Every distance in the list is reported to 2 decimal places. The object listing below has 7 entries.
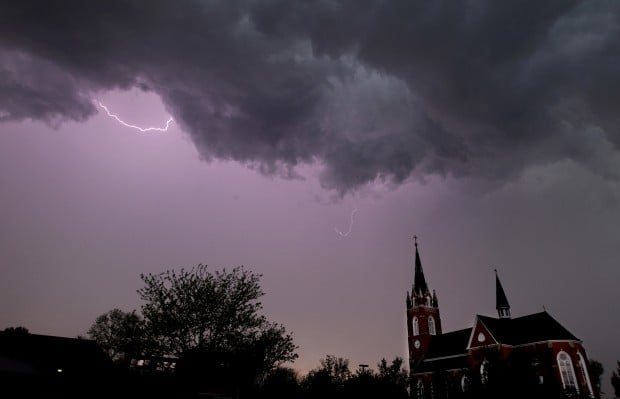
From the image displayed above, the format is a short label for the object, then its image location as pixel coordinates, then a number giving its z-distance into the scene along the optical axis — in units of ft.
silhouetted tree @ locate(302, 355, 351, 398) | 92.11
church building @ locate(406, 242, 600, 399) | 189.37
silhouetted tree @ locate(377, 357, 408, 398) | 85.61
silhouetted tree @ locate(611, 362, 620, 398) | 210.22
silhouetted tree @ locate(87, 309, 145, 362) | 260.62
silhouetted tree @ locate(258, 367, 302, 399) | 101.40
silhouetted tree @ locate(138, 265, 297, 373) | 133.69
